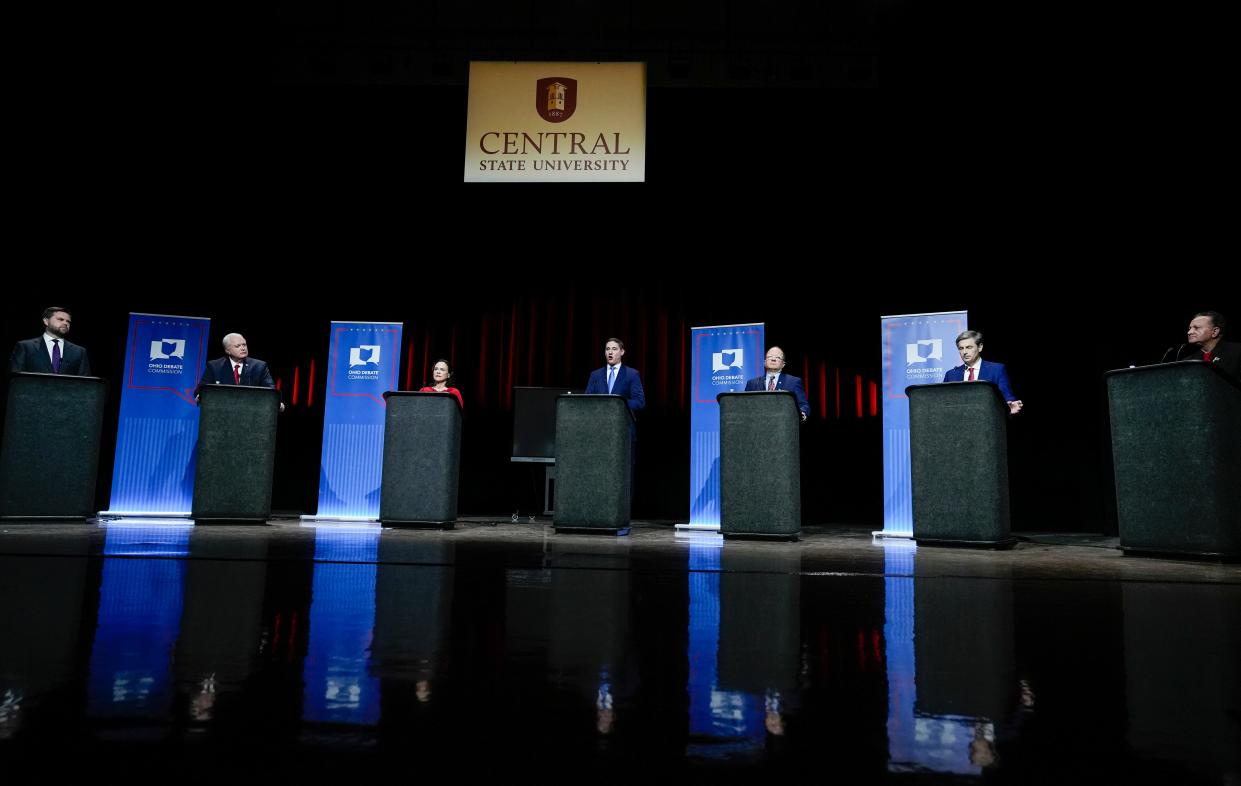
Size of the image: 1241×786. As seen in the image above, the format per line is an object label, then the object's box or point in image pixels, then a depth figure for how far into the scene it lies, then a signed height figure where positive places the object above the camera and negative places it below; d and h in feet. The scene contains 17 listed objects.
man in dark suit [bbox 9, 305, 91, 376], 15.52 +2.42
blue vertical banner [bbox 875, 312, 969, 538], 17.19 +2.80
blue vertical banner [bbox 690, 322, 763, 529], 19.48 +2.62
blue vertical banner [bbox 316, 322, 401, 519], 20.67 +1.42
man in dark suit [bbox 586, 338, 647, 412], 16.62 +2.31
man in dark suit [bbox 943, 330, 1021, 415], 14.30 +2.47
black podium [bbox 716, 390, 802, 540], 14.08 +0.21
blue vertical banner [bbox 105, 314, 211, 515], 19.39 +1.18
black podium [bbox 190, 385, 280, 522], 15.11 +0.18
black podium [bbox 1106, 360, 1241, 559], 9.92 +0.42
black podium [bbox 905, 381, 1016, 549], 12.33 +0.31
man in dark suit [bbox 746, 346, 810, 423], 16.80 +2.47
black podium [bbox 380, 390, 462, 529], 15.78 +0.19
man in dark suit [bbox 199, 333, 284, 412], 16.88 +2.33
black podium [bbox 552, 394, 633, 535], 14.83 +0.19
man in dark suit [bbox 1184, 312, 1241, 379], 11.71 +2.55
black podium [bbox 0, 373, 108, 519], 13.69 +0.21
